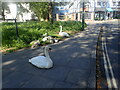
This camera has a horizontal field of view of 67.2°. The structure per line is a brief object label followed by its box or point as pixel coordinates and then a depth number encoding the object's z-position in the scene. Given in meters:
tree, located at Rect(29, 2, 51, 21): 14.85
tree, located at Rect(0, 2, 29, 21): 21.60
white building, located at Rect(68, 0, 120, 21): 32.19
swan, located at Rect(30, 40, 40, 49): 6.72
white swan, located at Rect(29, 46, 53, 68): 4.08
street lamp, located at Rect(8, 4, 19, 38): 6.70
